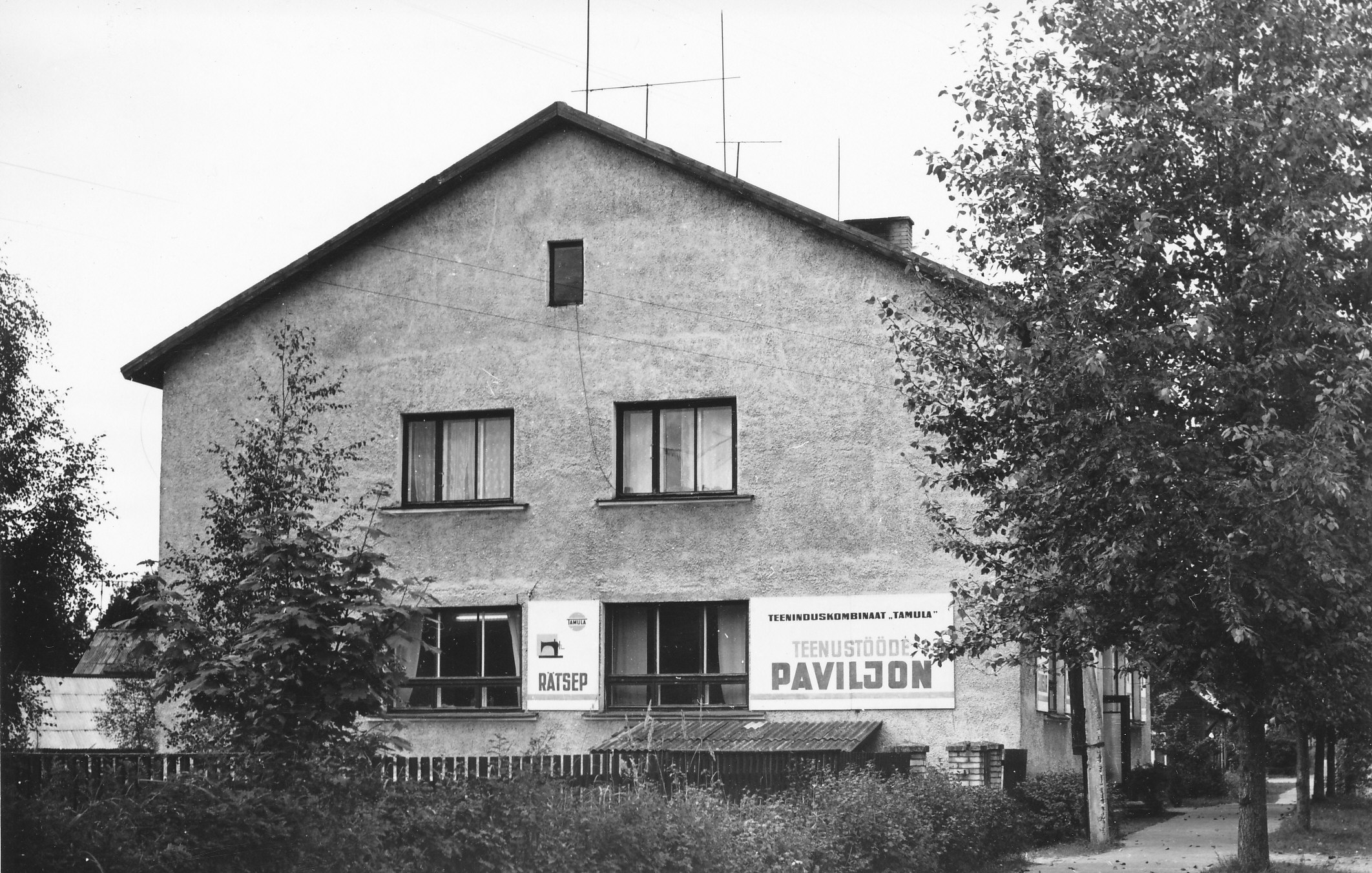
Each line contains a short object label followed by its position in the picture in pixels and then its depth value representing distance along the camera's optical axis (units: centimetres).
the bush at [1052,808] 2277
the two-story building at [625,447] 2412
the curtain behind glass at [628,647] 2503
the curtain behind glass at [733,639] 2473
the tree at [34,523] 1227
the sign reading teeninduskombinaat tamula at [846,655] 2348
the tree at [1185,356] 1438
